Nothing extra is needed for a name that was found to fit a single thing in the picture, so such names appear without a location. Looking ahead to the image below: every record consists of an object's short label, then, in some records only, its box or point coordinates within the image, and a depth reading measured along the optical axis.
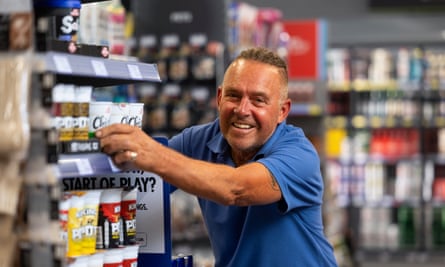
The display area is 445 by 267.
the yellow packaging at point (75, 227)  2.60
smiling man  3.41
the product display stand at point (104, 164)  2.44
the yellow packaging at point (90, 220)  2.66
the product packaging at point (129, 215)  2.89
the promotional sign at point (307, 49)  9.98
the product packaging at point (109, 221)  2.76
